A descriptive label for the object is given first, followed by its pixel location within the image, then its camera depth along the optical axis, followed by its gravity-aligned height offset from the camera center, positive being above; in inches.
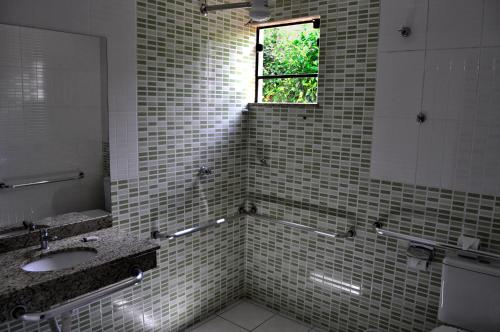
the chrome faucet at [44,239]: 79.3 -25.1
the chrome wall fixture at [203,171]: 113.2 -15.7
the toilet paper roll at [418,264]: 92.1 -32.7
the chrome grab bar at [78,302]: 62.8 -31.6
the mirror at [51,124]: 76.4 -2.8
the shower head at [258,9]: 91.0 +23.5
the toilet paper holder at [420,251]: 92.4 -30.2
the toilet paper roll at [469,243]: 86.4 -25.9
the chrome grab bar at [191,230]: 103.6 -31.0
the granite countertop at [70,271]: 63.7 -27.3
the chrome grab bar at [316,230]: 106.6 -30.7
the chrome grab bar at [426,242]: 84.7 -27.4
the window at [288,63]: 117.3 +15.8
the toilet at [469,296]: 81.7 -35.9
